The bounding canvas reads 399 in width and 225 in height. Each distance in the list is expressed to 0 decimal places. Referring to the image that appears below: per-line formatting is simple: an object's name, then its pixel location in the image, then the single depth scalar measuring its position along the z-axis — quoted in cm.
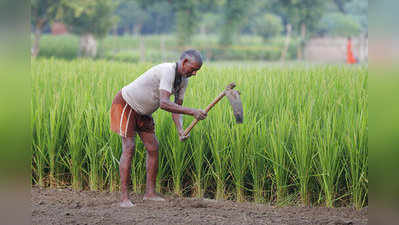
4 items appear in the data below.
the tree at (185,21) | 6225
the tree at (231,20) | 6369
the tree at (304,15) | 6394
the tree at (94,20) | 4612
